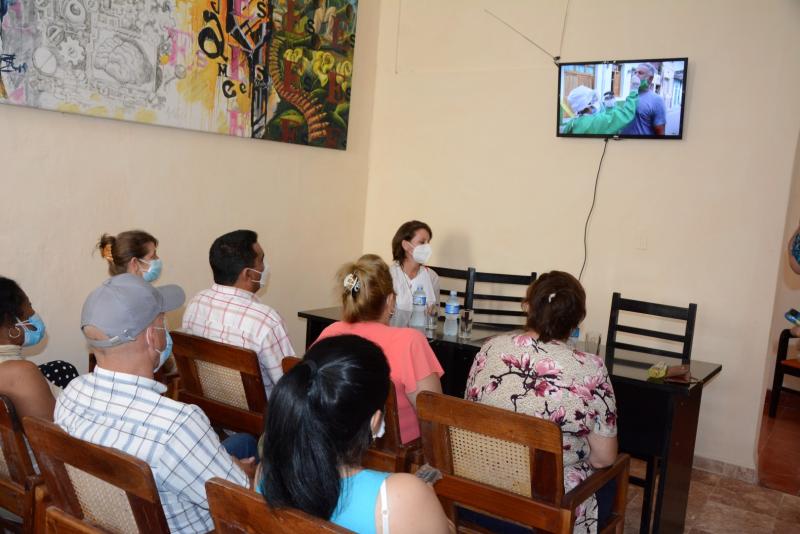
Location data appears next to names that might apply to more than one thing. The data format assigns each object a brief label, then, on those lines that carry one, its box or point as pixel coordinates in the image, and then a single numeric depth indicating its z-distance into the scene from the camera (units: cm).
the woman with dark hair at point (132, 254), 320
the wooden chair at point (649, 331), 305
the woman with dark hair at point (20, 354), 194
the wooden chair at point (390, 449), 220
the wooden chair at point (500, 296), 434
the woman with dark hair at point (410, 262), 422
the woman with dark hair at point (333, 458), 120
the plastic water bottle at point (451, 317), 351
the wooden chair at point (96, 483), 135
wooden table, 273
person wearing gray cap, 152
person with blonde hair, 234
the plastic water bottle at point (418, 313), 359
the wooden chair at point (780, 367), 512
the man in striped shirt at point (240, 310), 261
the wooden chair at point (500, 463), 183
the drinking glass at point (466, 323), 349
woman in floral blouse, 209
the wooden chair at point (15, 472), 177
